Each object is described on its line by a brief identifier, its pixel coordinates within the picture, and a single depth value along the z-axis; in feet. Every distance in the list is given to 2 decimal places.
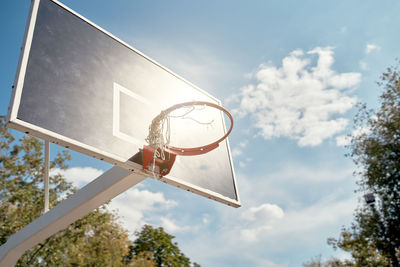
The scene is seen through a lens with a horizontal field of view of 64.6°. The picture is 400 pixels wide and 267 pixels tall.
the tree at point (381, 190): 39.17
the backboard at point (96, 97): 7.34
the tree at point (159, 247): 51.03
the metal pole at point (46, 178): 10.93
